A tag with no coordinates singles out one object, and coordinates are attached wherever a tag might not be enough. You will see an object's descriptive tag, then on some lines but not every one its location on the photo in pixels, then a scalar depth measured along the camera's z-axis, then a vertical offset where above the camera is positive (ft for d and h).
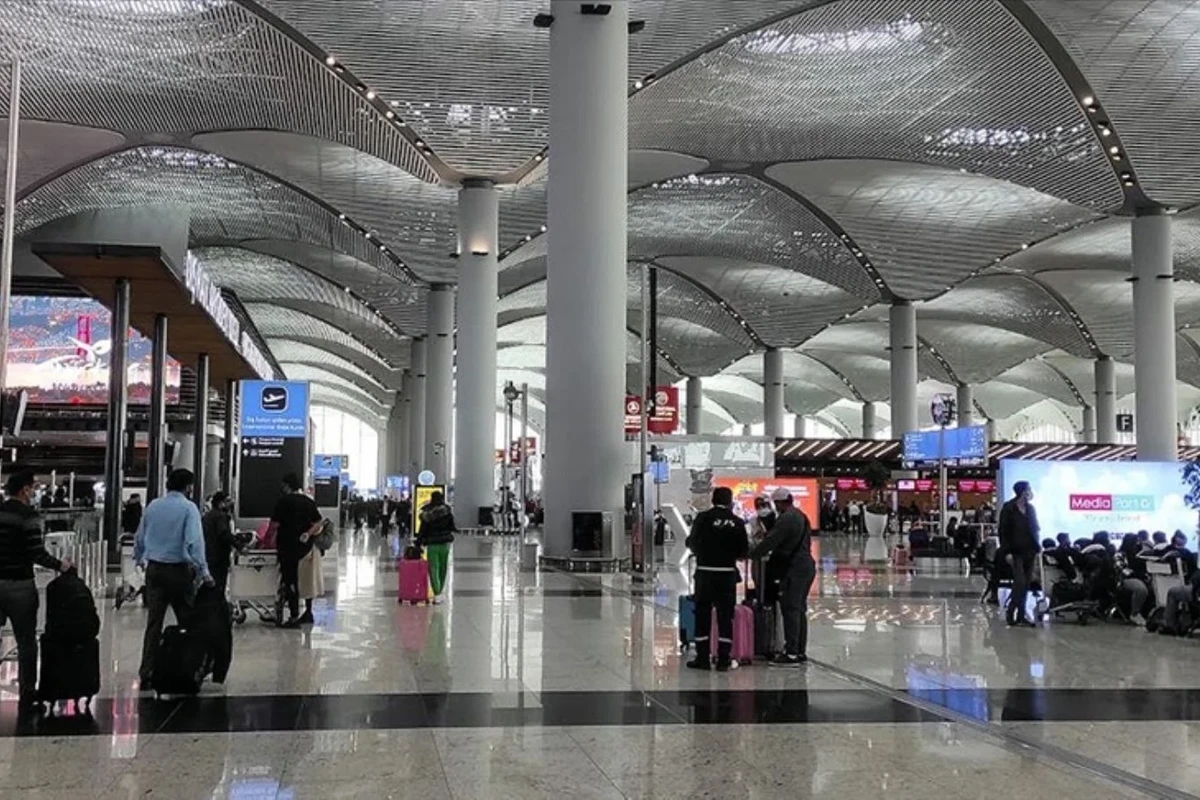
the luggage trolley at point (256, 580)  38.63 -3.11
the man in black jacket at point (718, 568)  28.43 -1.97
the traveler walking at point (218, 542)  33.14 -1.59
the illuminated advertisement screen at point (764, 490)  111.96 -0.21
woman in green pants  46.06 -1.95
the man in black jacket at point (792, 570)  30.53 -2.14
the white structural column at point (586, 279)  65.98 +11.86
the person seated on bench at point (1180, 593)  38.86 -3.44
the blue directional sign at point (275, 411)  69.36 +4.46
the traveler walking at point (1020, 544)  41.16 -1.96
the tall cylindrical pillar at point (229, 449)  90.07 +2.96
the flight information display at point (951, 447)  105.29 +4.11
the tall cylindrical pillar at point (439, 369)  155.06 +15.93
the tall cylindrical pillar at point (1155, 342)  106.01 +13.45
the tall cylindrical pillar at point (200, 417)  74.43 +4.58
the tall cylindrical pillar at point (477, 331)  110.73 +14.81
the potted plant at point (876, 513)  93.45 -1.96
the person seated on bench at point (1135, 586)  41.98 -3.47
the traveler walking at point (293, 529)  36.47 -1.36
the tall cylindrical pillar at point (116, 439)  55.98 +2.23
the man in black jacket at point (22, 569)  22.95 -1.66
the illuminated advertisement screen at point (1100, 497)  52.47 -0.36
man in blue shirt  25.22 -1.53
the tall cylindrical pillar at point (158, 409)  60.08 +4.08
